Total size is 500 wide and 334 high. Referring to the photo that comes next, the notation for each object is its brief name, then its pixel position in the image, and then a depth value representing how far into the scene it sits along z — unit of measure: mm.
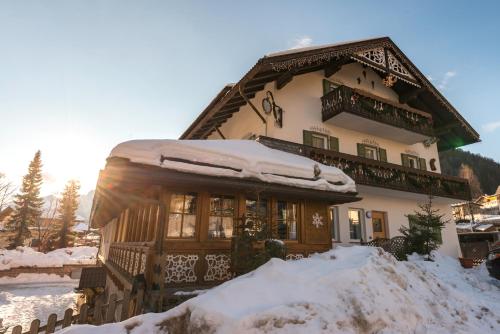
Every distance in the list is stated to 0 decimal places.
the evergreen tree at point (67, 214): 43250
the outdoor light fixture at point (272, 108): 13188
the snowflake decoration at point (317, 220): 9633
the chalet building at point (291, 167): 7324
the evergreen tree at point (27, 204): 39562
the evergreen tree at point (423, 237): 11841
